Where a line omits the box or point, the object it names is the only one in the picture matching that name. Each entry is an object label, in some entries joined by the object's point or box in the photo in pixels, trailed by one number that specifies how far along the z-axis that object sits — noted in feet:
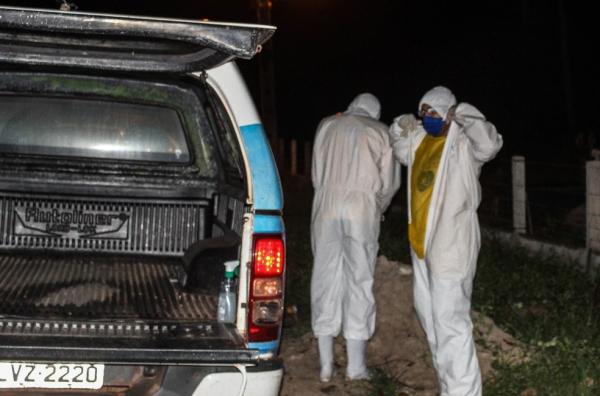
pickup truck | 13.23
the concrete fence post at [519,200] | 35.45
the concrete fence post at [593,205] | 29.25
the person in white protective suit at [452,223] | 17.88
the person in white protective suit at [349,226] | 20.92
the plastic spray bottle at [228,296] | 14.78
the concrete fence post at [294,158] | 86.38
